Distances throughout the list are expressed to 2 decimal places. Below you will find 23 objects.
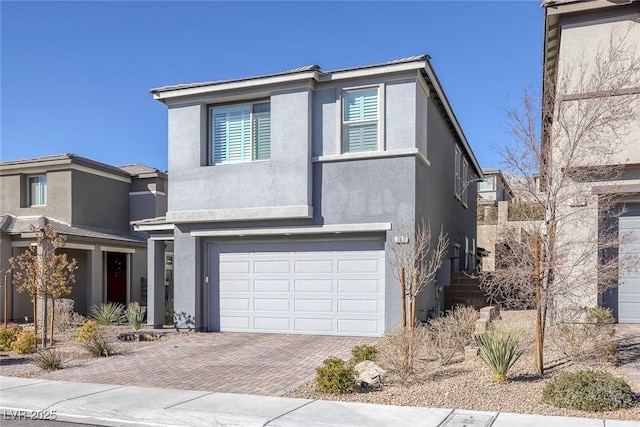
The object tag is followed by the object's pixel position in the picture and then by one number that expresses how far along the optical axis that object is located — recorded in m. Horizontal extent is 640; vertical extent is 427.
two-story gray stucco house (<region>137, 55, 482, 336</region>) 13.25
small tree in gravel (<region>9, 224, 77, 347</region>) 13.29
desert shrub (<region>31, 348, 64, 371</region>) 10.48
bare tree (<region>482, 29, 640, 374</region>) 8.79
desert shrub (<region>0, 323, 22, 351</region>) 12.91
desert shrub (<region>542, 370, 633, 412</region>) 6.96
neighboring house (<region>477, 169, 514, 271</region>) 27.79
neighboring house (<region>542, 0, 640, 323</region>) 10.94
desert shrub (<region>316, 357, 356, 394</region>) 8.12
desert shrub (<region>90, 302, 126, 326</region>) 16.92
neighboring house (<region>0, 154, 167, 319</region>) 20.30
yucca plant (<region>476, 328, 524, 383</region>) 8.14
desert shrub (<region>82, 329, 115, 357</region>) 11.87
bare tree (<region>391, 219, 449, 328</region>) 9.45
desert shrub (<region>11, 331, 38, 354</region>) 12.35
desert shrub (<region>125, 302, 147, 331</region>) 15.88
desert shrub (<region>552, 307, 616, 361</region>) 9.02
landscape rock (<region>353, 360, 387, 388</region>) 8.47
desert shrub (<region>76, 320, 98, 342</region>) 13.30
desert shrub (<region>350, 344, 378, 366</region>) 9.37
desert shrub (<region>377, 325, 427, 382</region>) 8.70
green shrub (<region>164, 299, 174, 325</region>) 17.64
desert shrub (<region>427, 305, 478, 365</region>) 9.80
